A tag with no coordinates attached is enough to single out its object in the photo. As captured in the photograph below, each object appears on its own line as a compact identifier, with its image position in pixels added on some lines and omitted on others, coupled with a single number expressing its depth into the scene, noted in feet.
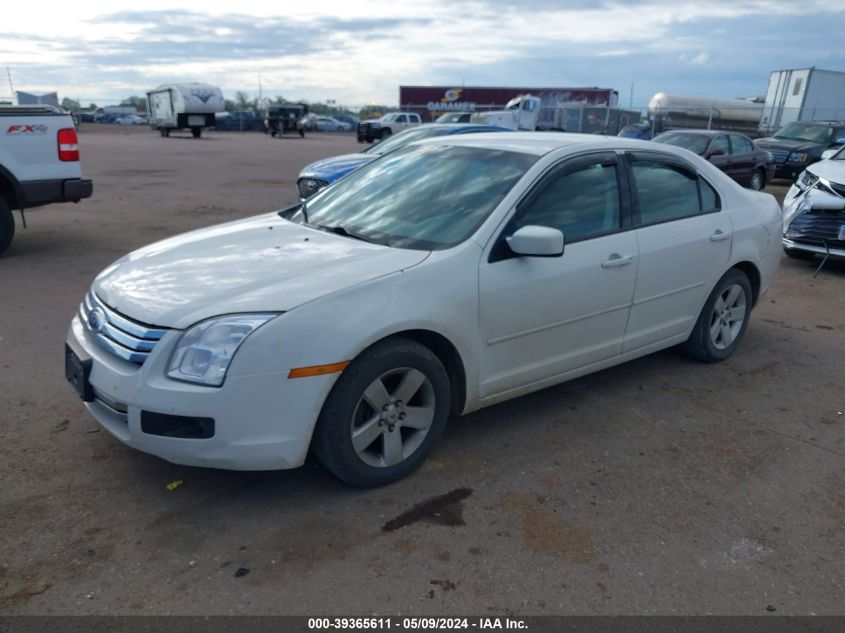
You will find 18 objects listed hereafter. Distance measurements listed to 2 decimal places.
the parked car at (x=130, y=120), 214.90
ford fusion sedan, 9.72
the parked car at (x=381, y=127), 123.44
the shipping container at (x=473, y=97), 159.22
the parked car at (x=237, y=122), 185.88
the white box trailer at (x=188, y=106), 134.92
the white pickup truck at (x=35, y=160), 25.29
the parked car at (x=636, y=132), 77.51
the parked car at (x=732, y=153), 48.11
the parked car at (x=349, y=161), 31.48
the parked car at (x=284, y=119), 154.71
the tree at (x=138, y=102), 309.32
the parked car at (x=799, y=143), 57.52
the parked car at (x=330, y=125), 204.25
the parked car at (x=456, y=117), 88.84
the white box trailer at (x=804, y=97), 92.27
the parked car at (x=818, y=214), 25.91
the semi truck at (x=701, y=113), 105.40
